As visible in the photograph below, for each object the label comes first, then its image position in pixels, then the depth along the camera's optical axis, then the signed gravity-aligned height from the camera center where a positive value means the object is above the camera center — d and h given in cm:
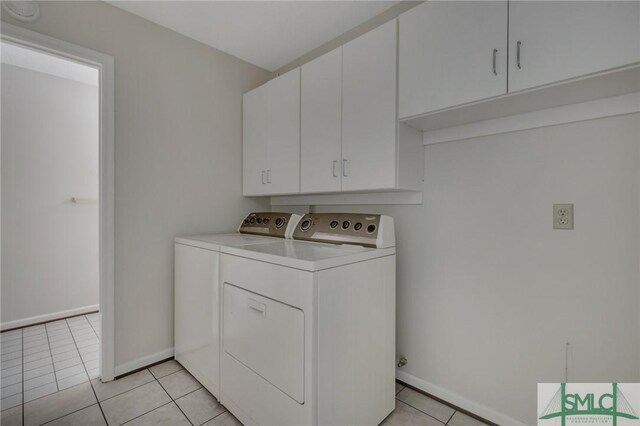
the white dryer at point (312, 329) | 127 -57
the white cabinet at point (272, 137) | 215 +58
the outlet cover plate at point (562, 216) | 138 -2
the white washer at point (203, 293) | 182 -55
